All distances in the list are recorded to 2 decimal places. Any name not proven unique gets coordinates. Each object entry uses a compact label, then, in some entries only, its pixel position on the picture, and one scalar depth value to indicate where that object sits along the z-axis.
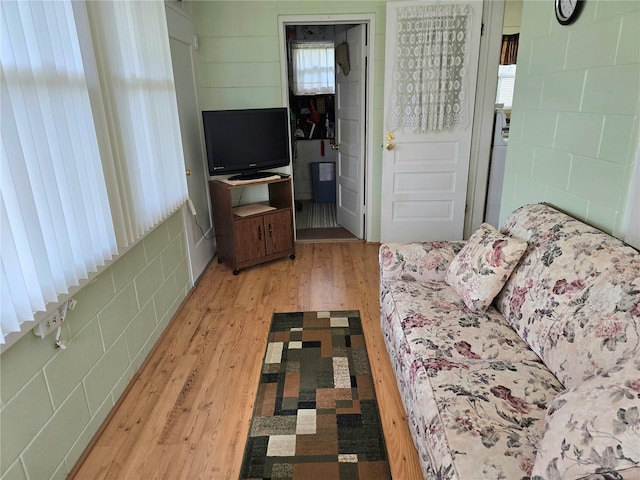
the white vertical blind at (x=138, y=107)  2.03
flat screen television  3.46
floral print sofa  1.01
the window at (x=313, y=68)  5.48
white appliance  3.89
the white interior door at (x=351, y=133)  3.93
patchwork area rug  1.72
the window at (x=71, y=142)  1.36
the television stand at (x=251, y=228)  3.54
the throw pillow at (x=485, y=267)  1.94
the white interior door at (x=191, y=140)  3.17
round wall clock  1.91
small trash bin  5.73
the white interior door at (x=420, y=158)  3.53
